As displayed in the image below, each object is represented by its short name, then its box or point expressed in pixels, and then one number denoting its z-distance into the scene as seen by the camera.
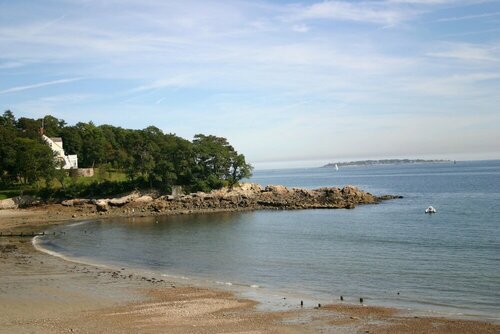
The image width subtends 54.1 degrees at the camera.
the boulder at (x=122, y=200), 80.62
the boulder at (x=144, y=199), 82.48
